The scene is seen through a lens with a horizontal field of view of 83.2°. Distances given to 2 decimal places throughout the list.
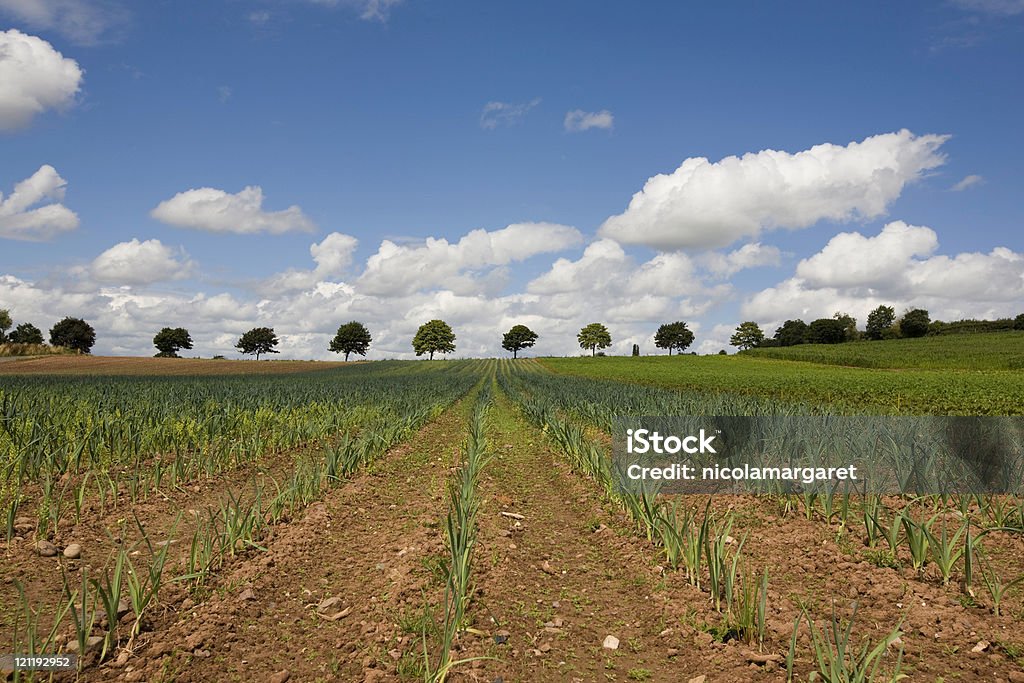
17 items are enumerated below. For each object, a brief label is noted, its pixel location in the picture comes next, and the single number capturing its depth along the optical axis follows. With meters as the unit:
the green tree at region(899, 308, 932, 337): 96.62
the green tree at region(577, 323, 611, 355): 137.50
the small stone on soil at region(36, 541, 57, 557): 5.73
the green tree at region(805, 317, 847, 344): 126.56
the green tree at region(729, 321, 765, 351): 153.50
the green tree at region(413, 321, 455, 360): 119.94
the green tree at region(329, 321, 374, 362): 120.12
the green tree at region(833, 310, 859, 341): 128.62
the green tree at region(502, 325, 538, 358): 140.75
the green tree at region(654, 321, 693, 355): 138.00
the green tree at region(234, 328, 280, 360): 122.62
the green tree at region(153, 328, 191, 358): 119.75
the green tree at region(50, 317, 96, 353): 106.81
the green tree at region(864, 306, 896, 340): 133.12
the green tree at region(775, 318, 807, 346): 135.88
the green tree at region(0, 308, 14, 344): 97.64
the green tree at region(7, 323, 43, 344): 113.38
